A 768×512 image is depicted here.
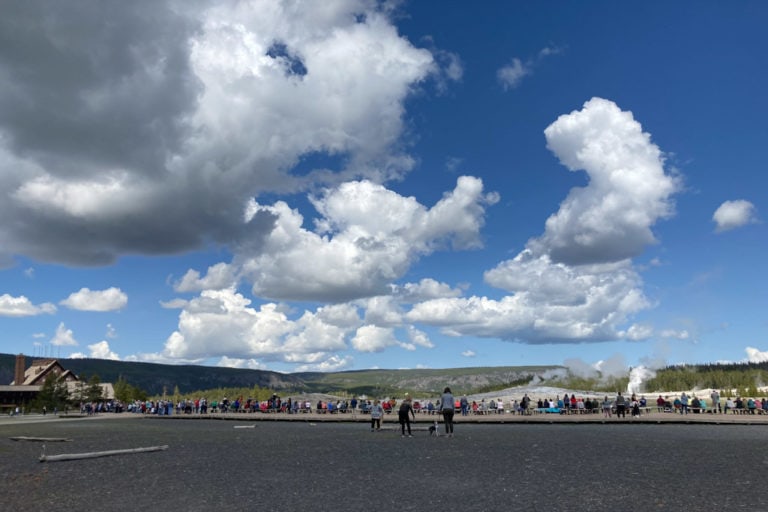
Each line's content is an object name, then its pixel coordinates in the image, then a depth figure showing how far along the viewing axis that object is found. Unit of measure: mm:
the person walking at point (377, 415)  32053
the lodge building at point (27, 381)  110125
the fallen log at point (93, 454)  19542
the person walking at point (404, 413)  28281
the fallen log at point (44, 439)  27436
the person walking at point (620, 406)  40625
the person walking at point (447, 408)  27219
